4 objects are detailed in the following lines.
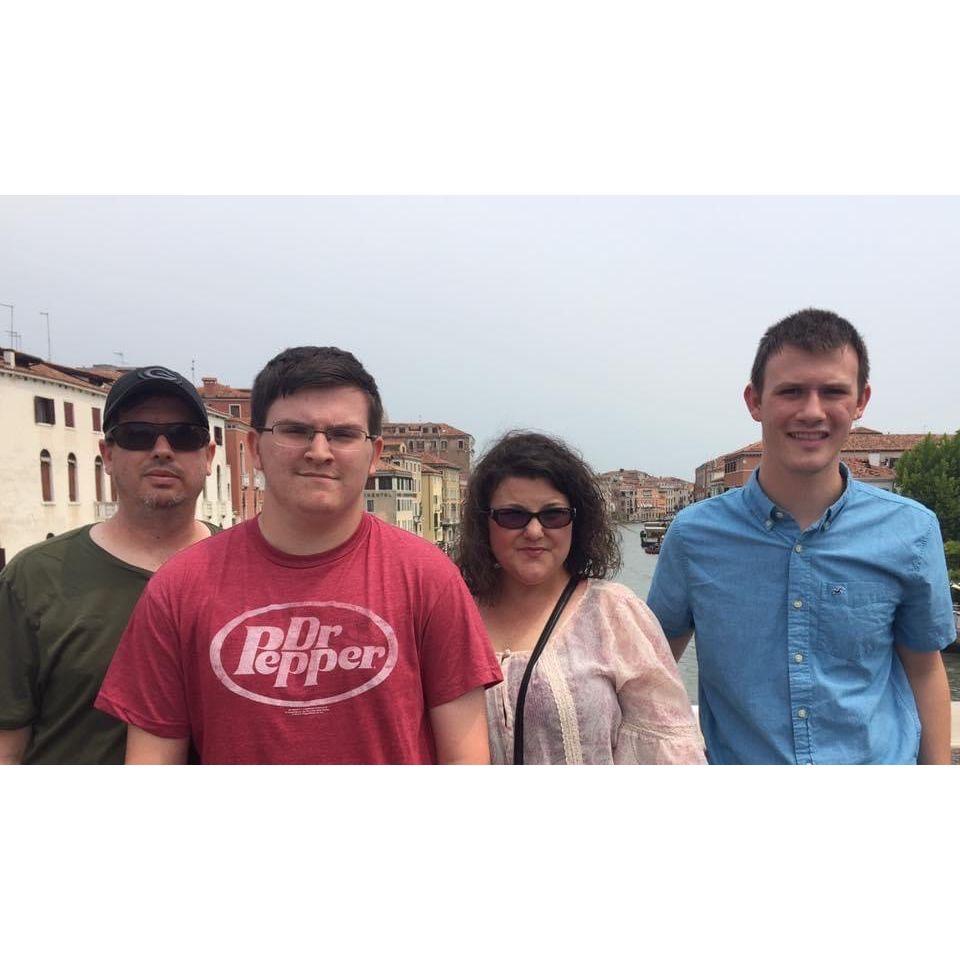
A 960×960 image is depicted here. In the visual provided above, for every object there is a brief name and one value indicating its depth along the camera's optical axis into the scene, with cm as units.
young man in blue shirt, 146
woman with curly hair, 130
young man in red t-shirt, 114
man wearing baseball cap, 138
